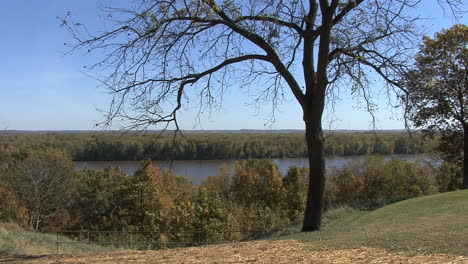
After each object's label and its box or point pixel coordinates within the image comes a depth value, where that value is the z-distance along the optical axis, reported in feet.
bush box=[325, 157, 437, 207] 105.09
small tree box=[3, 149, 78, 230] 101.30
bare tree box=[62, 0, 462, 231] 30.09
